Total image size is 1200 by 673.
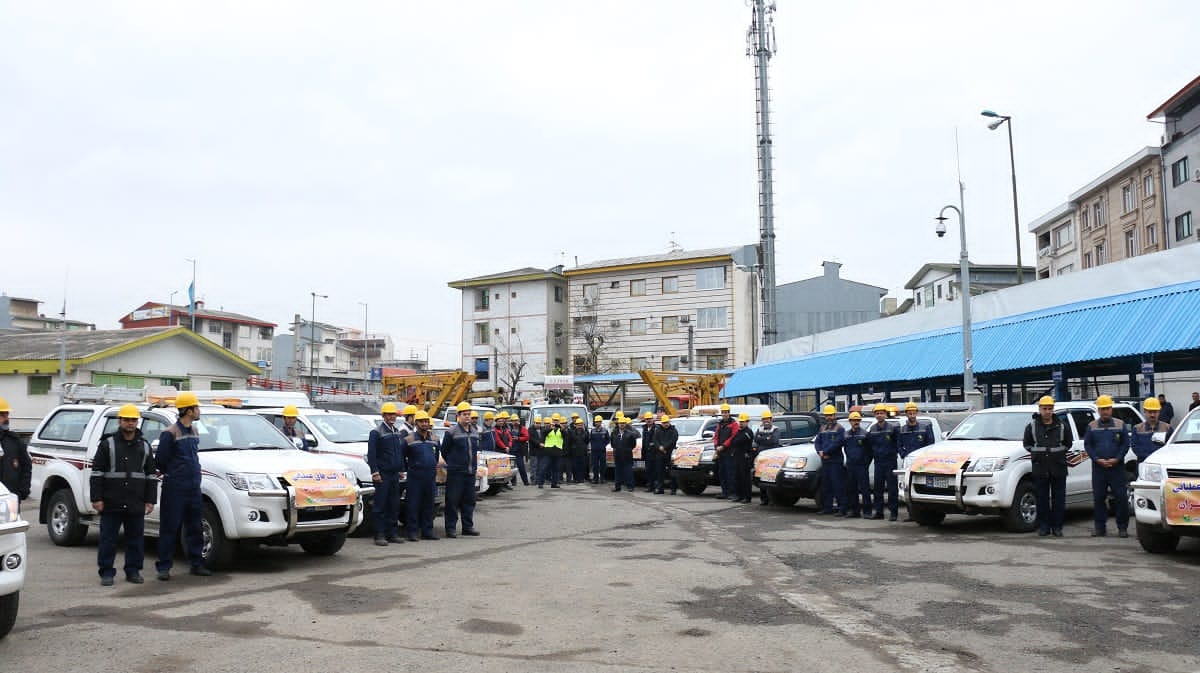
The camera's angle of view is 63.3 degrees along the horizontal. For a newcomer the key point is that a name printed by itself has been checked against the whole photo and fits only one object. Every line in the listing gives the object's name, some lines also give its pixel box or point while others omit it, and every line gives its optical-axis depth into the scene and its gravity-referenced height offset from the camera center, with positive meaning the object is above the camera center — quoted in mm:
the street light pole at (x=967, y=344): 22594 +1587
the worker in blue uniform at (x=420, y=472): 12516 -722
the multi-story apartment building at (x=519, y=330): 65625 +5853
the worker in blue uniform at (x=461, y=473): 13078 -775
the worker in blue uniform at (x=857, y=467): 15484 -855
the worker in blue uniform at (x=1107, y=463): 12453 -660
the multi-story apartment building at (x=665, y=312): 58750 +6433
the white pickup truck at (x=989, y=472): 12945 -803
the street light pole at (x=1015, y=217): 33944 +6979
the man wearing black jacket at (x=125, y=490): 9070 -674
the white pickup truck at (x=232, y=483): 9734 -701
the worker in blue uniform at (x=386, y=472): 12141 -702
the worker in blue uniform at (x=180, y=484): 9406 -648
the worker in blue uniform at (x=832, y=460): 15633 -750
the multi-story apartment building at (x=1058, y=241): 56125 +10256
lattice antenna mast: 51312 +13382
